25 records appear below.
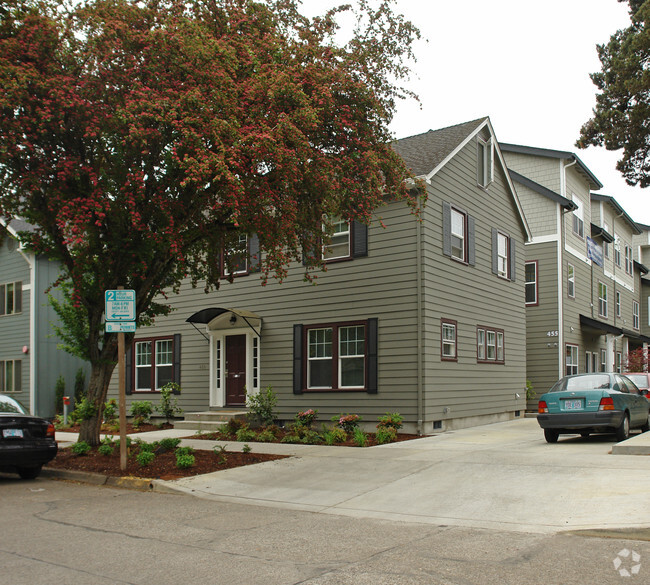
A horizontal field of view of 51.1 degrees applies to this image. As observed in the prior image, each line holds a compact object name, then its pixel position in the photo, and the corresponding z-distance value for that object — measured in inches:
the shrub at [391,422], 613.6
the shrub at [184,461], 453.4
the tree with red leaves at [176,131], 419.2
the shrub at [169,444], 506.0
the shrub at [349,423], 633.6
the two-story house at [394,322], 649.0
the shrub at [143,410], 830.5
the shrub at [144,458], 454.9
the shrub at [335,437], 583.5
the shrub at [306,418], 673.6
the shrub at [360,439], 562.3
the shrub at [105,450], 495.5
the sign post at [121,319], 449.4
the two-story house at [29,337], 1040.2
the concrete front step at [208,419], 717.9
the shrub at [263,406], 706.2
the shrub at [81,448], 512.7
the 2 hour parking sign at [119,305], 450.3
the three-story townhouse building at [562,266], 967.6
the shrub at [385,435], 583.2
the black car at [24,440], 435.2
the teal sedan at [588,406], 535.2
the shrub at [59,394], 1030.4
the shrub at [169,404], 817.5
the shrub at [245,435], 622.2
